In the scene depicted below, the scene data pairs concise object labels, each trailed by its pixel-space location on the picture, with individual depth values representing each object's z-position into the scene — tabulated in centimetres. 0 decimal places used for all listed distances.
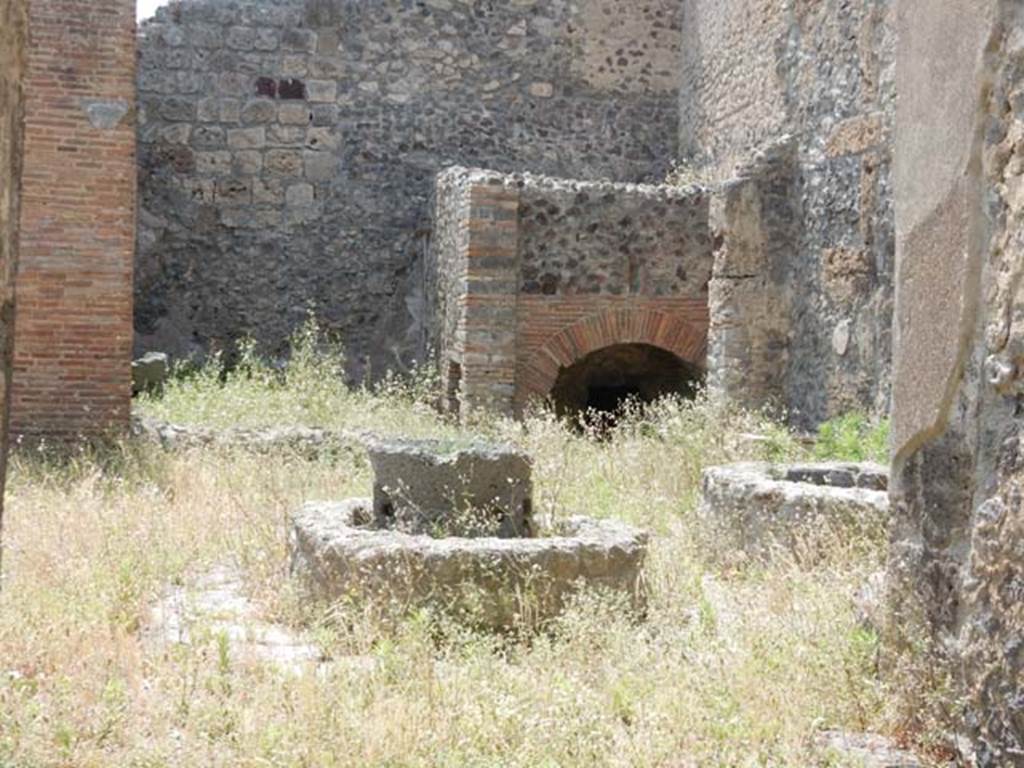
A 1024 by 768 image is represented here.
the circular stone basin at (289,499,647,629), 569
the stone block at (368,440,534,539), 650
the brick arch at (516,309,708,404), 1241
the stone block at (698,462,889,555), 655
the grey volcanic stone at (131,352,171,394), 1319
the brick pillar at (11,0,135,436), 972
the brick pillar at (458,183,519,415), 1213
